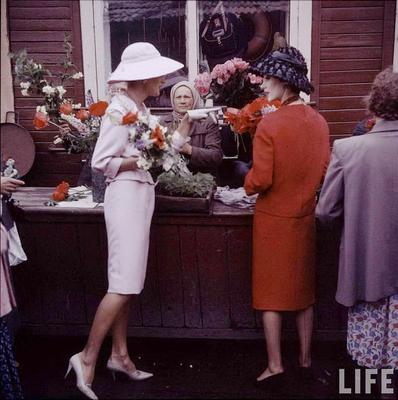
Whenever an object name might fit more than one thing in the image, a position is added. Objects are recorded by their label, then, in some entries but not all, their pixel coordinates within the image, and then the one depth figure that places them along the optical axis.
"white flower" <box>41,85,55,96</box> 3.55
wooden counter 3.41
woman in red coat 2.89
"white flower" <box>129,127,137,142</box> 2.90
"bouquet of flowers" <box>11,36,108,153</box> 3.56
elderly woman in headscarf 4.00
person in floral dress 2.74
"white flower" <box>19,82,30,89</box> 3.57
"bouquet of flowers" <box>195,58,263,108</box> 4.09
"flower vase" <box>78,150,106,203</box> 3.58
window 5.84
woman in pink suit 2.93
